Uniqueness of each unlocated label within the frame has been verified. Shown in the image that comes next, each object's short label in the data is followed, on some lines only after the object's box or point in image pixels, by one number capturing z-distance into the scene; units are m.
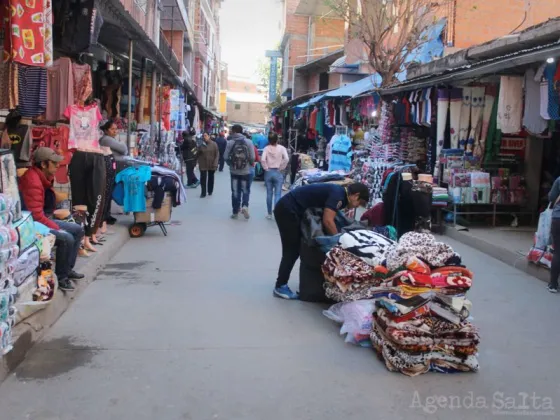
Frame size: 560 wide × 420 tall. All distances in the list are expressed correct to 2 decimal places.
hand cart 10.40
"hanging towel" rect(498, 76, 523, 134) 9.80
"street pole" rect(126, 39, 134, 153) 10.73
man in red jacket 5.89
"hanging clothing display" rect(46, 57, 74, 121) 8.31
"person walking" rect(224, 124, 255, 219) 12.88
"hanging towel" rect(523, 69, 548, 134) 9.29
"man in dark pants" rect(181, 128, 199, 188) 19.80
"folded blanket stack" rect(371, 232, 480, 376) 4.66
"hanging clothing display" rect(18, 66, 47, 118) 6.88
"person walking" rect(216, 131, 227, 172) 24.38
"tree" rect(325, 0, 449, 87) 16.61
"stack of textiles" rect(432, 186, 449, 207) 11.69
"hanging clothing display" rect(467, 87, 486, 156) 11.52
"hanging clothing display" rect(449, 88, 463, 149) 11.61
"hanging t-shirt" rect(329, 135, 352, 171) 16.16
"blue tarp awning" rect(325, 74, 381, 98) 17.11
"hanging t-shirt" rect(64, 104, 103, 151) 8.41
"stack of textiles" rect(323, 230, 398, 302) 5.80
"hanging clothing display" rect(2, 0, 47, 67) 6.15
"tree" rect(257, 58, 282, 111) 52.28
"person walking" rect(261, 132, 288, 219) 13.27
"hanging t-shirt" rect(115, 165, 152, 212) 10.05
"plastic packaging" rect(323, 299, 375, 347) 5.37
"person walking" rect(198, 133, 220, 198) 16.95
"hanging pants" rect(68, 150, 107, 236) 8.28
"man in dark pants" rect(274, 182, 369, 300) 6.34
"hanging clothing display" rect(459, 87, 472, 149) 11.52
